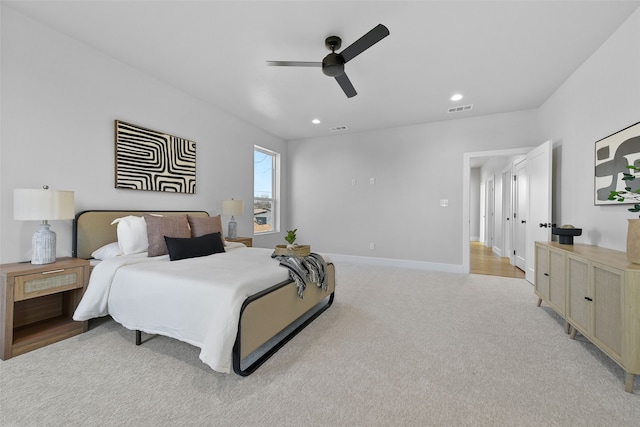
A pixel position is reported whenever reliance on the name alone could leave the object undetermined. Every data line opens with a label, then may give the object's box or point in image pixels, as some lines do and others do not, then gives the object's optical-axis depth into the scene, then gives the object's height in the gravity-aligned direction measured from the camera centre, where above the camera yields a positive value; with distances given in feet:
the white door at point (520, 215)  16.01 -0.19
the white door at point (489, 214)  24.66 -0.15
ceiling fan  7.09 +4.49
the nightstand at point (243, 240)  13.23 -1.44
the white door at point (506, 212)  19.17 +0.04
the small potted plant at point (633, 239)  5.49 -0.54
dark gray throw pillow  8.43 -1.16
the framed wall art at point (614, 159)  6.98 +1.54
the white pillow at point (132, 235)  8.56 -0.76
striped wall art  9.80 +2.09
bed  5.37 -2.03
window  17.78 +1.56
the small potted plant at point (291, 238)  8.50 -0.83
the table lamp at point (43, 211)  6.56 +0.01
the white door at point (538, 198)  11.36 +0.66
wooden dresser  5.06 -1.97
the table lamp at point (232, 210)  13.37 +0.09
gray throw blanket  7.52 -1.73
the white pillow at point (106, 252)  8.39 -1.28
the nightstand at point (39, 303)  6.14 -2.51
